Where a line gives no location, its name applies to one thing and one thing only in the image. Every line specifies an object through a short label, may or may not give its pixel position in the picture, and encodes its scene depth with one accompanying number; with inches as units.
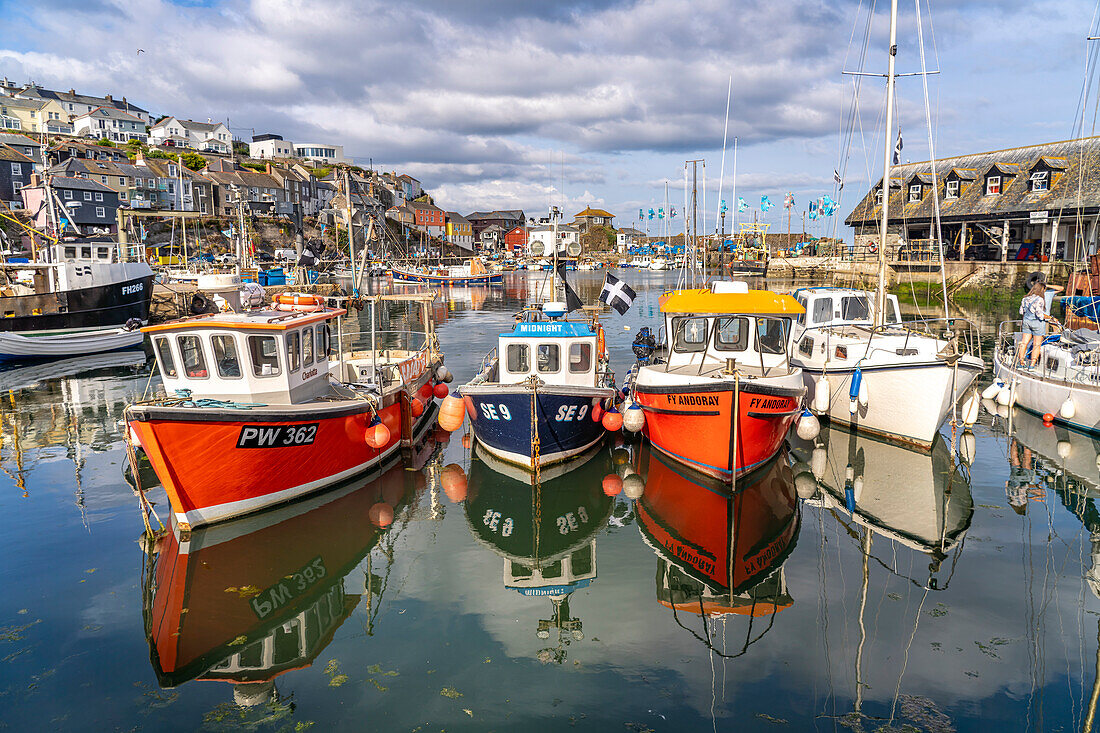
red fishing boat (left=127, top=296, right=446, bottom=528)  415.5
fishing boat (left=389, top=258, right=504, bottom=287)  3284.9
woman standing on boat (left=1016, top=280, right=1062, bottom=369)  721.0
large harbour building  1606.8
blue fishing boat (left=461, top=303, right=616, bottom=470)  538.0
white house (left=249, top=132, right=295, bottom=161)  5285.4
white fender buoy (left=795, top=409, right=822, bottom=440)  530.0
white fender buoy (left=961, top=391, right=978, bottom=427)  610.2
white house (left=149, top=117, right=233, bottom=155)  4490.7
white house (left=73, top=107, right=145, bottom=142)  4183.1
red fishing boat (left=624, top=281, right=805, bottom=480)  494.3
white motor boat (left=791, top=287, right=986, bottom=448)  591.8
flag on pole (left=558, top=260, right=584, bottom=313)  707.4
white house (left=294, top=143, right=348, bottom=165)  5615.2
